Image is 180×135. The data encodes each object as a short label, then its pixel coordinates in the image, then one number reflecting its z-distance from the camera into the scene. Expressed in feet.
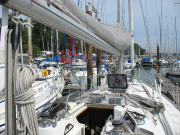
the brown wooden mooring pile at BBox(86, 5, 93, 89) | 30.55
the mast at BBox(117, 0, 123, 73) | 18.78
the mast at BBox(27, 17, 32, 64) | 29.23
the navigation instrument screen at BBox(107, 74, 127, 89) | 14.60
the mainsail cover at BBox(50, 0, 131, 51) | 8.21
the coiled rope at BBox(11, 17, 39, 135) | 4.89
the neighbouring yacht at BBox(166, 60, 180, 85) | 55.24
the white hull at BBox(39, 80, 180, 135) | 8.49
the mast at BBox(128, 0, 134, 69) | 21.37
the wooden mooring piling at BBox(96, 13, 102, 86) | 33.55
